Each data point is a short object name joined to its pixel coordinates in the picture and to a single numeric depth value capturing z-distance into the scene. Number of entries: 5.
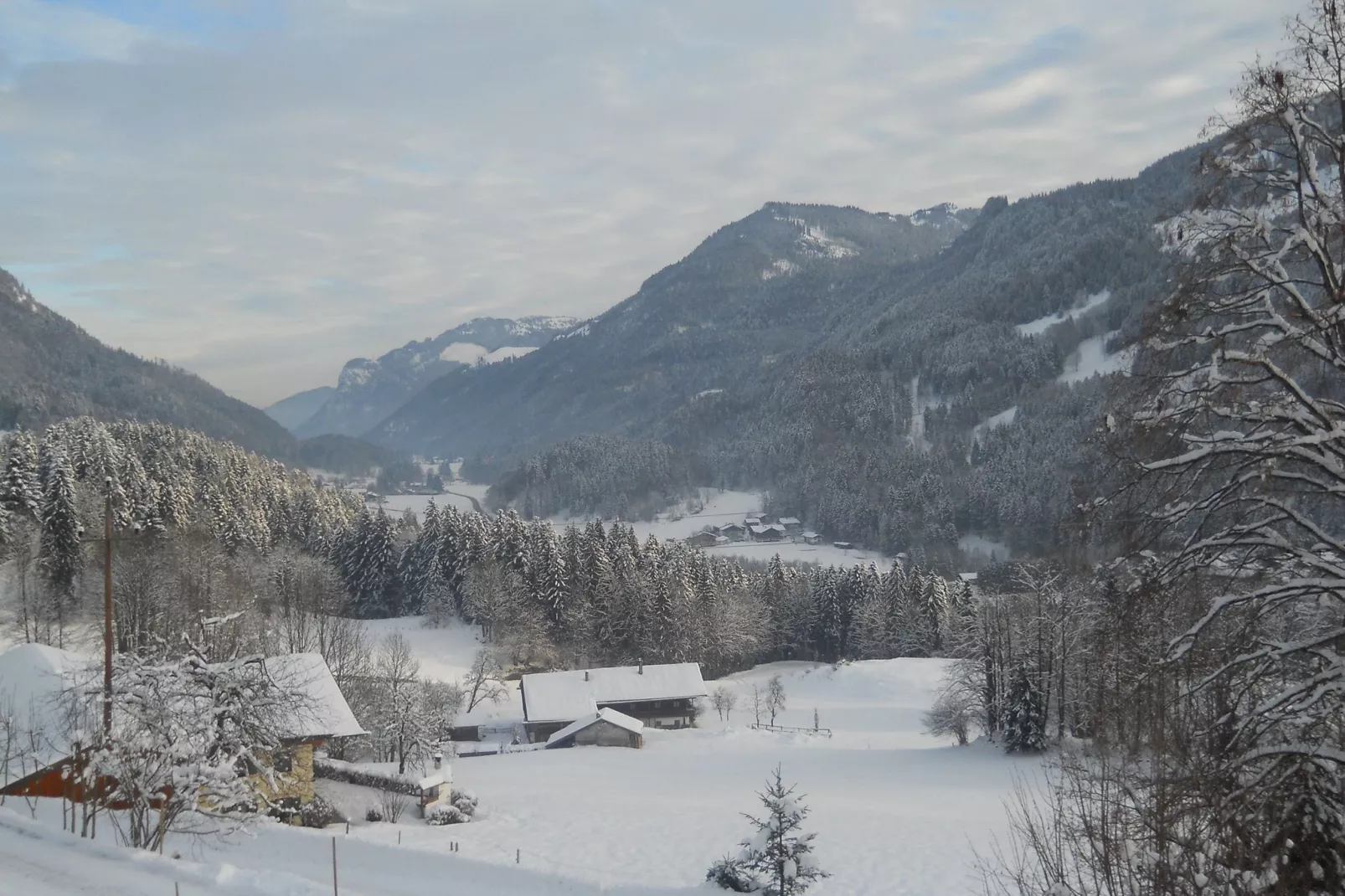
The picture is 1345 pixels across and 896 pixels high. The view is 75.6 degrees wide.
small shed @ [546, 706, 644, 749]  51.88
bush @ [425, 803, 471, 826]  29.88
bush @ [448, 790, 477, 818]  31.22
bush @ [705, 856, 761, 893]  17.59
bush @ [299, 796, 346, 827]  28.34
